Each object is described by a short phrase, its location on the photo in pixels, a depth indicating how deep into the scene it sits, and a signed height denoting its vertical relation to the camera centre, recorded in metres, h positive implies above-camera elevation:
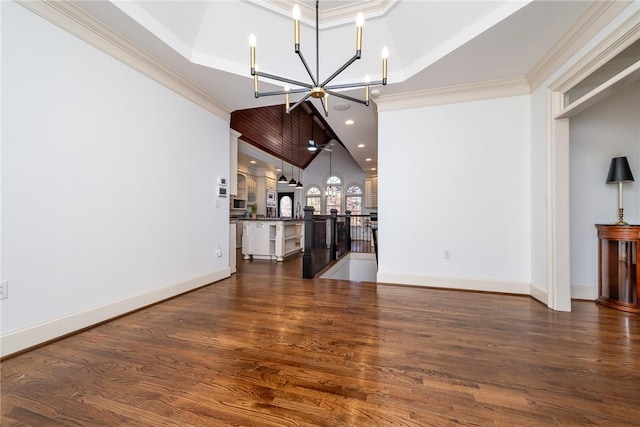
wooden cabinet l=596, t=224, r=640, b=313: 2.57 -0.54
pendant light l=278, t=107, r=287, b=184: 5.70 +2.00
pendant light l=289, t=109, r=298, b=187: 6.07 +2.26
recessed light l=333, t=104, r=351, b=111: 3.96 +1.73
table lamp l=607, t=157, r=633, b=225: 2.66 +0.44
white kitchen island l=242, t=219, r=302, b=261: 5.76 -0.55
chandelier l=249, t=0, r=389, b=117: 1.67 +1.12
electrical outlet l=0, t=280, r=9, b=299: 1.75 -0.53
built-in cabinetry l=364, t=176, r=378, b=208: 9.95 +0.93
